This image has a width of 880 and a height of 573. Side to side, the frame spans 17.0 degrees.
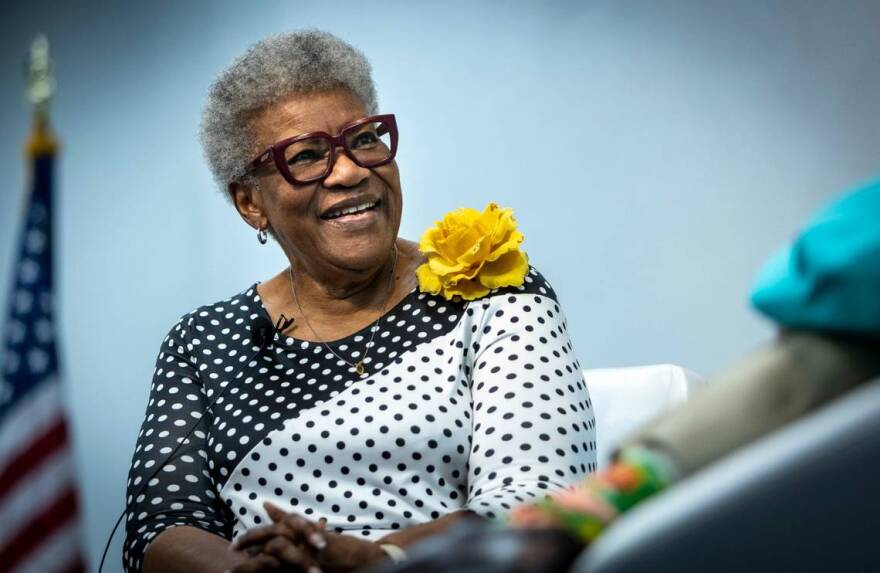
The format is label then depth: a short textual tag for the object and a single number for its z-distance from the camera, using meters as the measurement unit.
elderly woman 2.61
